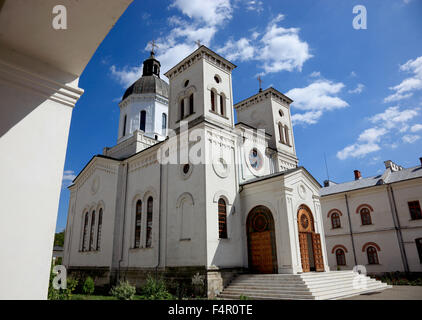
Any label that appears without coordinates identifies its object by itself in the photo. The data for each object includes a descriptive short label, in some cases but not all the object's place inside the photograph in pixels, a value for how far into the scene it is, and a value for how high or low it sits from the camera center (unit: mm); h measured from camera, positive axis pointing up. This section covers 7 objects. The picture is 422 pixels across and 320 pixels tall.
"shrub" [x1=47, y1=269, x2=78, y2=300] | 9568 -987
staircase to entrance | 11672 -1269
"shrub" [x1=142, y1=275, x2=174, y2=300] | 11202 -1212
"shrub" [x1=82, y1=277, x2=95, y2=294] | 16125 -1303
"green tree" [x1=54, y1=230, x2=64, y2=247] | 58256 +4719
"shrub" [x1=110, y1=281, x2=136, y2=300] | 10577 -1087
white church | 14297 +3375
